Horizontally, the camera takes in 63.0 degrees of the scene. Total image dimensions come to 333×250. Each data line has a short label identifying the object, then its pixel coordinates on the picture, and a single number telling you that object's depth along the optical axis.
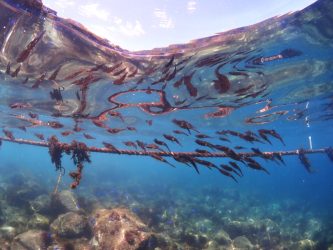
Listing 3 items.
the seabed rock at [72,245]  11.14
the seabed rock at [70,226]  12.15
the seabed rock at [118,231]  10.70
